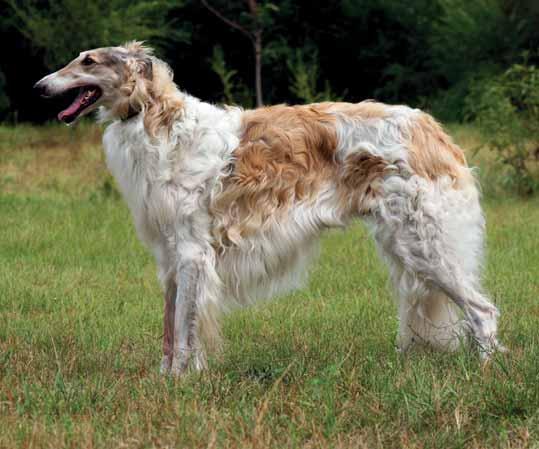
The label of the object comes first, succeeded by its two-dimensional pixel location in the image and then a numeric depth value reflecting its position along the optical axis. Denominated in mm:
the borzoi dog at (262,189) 10605
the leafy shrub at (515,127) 24046
